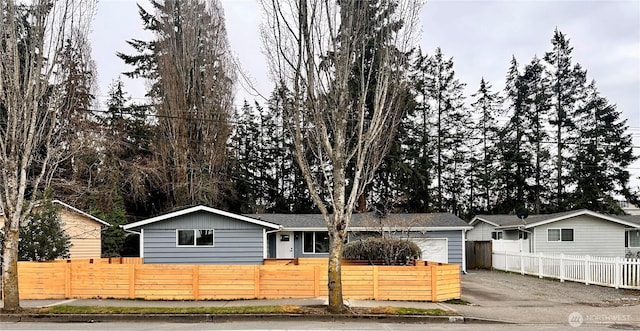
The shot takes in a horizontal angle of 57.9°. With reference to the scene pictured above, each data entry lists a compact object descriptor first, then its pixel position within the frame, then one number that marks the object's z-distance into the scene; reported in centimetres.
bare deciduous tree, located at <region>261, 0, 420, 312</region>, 1251
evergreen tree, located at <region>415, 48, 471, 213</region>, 4569
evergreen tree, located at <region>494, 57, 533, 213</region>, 4575
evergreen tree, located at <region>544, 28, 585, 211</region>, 4544
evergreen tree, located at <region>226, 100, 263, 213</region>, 3897
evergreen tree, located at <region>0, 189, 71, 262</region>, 2061
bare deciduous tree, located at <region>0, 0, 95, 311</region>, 1227
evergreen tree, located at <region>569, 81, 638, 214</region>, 4497
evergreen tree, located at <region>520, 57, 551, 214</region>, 4578
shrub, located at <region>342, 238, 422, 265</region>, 1734
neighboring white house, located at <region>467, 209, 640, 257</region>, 3053
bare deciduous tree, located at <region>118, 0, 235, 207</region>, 3198
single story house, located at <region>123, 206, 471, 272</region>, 2159
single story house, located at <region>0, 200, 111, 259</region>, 2677
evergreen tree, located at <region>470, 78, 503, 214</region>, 4744
